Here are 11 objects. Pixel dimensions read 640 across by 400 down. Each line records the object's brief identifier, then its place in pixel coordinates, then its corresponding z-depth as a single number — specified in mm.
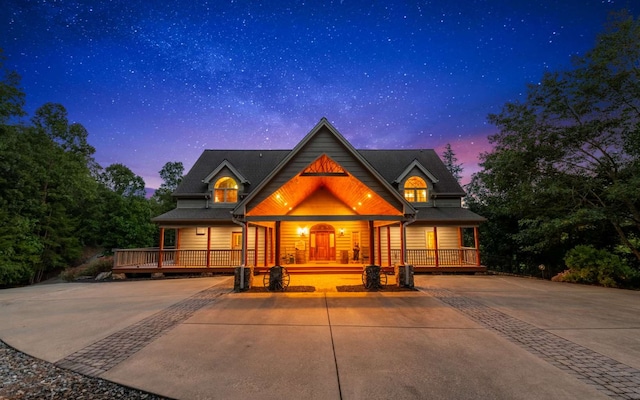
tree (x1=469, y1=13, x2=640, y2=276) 12352
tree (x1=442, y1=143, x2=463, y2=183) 42312
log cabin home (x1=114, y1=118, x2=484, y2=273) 15391
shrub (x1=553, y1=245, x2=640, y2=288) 11602
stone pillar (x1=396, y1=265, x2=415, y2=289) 10855
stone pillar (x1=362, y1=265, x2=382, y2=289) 10609
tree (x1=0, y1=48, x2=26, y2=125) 16938
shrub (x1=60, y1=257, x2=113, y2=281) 16531
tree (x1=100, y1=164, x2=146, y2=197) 36438
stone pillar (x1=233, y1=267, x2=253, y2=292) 10522
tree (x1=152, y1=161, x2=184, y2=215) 37688
